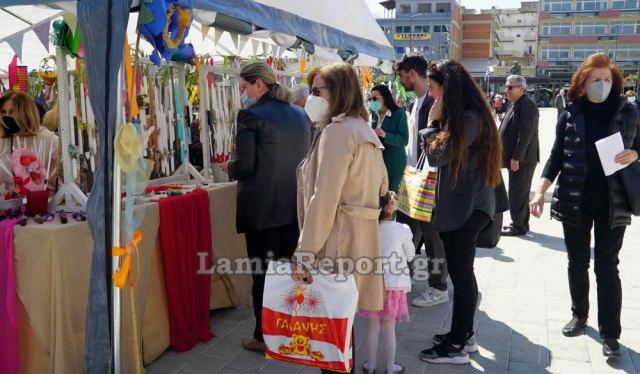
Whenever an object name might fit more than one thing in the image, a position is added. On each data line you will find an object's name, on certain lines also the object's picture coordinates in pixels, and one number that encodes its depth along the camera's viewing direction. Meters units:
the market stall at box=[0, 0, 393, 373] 2.27
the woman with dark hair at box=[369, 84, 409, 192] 4.22
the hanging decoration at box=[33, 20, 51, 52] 6.12
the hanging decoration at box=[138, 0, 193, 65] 2.25
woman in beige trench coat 2.31
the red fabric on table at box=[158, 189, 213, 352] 3.22
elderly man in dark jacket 5.85
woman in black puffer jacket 3.04
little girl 2.71
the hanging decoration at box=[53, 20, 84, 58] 2.76
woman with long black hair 2.80
